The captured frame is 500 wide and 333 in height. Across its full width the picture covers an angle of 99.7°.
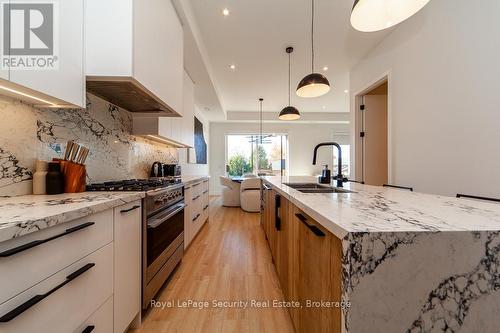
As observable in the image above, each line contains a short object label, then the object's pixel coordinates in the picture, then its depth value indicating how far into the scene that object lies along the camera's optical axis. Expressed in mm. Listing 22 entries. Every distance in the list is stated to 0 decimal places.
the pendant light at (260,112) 5973
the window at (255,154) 8000
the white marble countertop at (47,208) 682
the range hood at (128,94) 1458
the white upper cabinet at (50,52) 978
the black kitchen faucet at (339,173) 1946
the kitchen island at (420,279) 590
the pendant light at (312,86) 2363
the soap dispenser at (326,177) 2163
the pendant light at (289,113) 3871
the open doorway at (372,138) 3732
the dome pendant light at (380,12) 1259
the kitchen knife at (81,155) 1498
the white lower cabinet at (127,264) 1217
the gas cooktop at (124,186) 1509
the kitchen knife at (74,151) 1460
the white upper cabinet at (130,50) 1382
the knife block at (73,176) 1381
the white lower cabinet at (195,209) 2623
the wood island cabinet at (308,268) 717
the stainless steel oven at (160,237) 1514
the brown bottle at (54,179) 1305
